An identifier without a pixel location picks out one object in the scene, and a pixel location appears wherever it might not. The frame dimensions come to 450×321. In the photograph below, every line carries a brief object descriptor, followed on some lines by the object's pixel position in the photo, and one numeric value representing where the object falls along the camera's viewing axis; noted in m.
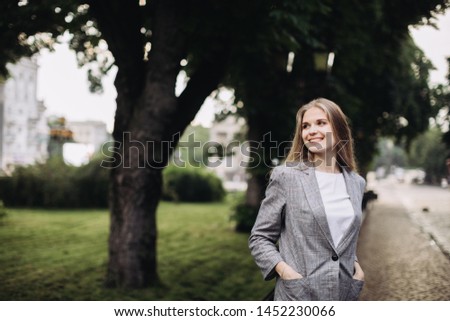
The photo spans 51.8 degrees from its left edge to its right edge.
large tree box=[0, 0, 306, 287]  5.59
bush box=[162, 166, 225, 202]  24.06
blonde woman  2.38
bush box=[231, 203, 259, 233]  12.33
